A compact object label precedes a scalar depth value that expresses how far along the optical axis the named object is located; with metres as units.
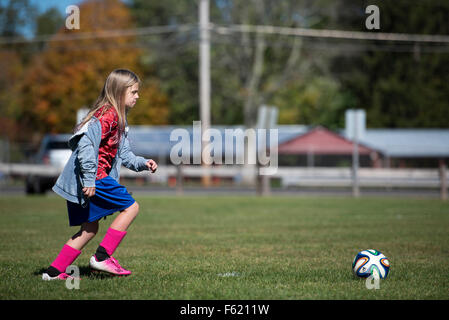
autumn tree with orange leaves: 39.09
